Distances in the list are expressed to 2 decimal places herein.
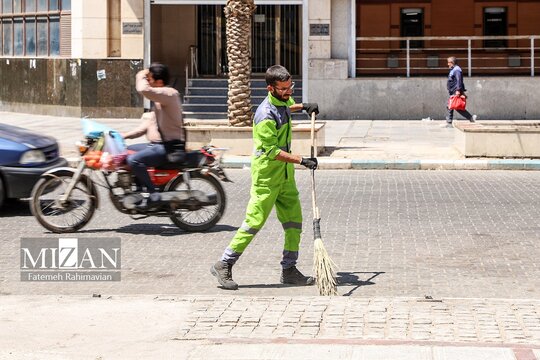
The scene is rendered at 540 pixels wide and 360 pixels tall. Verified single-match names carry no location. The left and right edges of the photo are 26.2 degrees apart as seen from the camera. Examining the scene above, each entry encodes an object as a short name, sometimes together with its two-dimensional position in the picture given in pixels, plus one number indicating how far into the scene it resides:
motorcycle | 12.89
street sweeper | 10.15
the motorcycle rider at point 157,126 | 12.78
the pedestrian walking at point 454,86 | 27.45
